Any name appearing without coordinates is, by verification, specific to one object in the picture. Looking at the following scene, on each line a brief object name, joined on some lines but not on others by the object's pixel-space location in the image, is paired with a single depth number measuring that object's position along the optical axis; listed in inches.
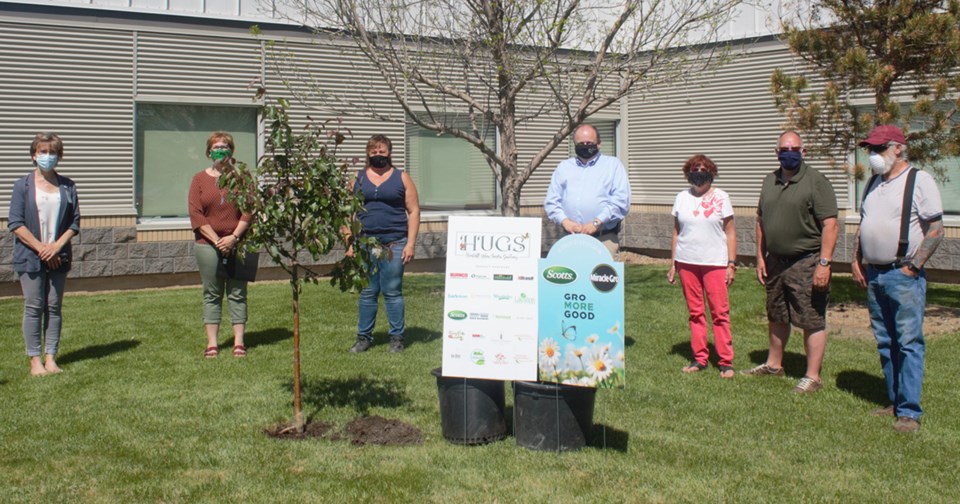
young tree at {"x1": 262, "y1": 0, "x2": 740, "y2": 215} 398.0
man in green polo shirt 270.5
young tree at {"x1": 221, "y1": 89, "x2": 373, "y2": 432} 223.0
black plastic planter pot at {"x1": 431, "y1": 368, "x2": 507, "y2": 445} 221.5
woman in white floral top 296.4
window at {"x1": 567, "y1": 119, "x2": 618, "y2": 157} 673.6
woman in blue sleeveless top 316.8
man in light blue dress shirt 287.3
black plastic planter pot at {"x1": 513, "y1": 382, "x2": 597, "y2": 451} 214.5
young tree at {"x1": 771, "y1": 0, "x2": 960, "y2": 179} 388.5
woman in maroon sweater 309.9
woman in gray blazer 292.2
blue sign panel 211.5
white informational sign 219.6
